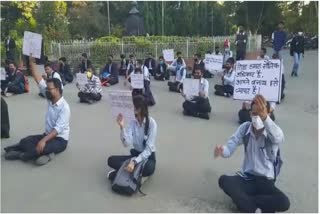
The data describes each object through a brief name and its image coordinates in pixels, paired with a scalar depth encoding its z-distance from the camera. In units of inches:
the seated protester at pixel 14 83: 274.7
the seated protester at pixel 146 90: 242.8
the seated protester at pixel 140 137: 122.0
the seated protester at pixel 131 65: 329.8
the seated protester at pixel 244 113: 197.6
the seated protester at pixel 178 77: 292.1
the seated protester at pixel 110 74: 326.9
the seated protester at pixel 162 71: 350.5
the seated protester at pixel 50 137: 142.0
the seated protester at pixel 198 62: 315.7
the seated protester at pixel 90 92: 251.1
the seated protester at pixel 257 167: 101.2
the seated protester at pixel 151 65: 356.8
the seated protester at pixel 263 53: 282.2
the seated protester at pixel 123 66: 367.4
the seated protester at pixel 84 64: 322.9
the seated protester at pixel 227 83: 265.5
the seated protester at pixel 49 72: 226.1
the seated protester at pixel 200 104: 213.3
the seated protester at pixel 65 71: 333.4
